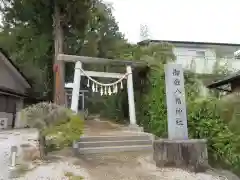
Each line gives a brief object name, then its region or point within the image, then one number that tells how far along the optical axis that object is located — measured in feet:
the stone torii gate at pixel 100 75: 31.84
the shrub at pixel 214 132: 16.99
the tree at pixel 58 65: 36.32
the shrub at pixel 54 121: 17.29
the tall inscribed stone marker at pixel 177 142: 16.99
